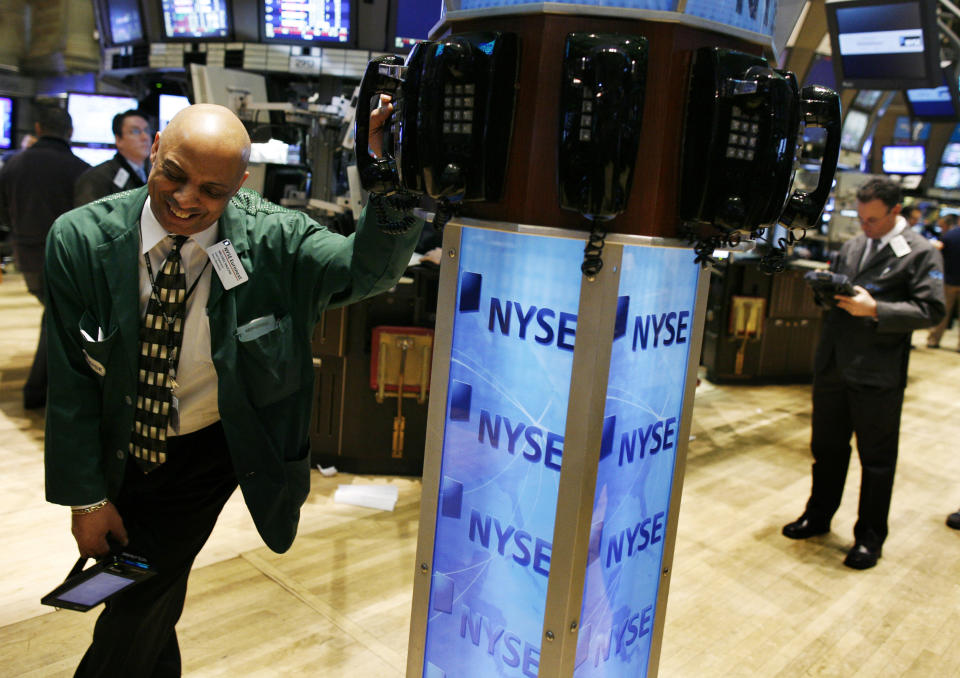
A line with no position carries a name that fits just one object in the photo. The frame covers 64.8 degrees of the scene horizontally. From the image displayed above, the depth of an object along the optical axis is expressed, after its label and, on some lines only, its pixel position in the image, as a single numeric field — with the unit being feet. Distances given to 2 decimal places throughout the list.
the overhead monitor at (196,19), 18.25
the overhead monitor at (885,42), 17.76
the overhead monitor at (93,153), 21.63
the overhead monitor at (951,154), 52.85
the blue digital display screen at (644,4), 4.34
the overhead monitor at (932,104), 25.80
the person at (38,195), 15.71
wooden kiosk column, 4.47
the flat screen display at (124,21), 19.72
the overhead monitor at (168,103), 19.52
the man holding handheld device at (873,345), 11.53
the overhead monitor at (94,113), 21.15
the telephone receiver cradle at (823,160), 4.50
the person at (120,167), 14.34
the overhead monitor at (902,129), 53.01
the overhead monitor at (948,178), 52.80
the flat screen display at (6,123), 30.14
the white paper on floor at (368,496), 12.94
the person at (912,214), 31.50
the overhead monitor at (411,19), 17.44
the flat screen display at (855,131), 32.50
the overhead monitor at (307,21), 17.26
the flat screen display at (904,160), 37.11
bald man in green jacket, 5.34
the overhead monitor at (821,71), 26.99
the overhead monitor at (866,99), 32.70
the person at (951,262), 30.45
